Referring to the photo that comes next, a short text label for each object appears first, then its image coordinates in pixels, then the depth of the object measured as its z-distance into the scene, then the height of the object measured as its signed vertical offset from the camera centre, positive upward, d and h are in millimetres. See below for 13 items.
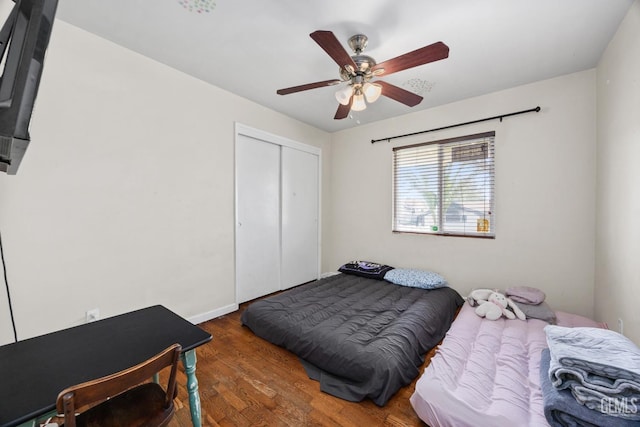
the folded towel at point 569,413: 1079 -830
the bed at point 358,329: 1678 -890
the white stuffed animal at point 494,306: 2309 -805
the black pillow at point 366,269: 3395 -721
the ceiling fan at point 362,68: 1577 +999
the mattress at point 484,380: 1262 -918
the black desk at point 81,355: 833 -570
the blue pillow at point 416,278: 2977 -734
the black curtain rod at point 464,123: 2727 +1087
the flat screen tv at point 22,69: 847 +465
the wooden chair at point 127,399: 796 -791
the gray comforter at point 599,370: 1099 -682
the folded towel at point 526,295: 2451 -737
